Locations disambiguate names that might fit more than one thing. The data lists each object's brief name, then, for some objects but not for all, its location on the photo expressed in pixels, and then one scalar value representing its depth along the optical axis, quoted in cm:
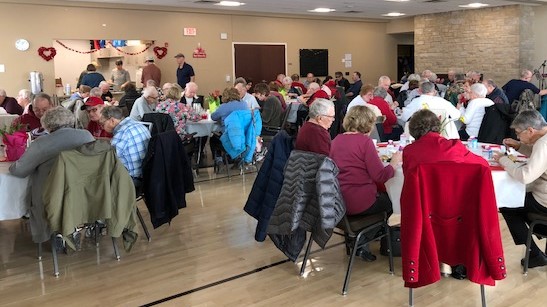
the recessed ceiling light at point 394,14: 1545
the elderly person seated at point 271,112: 825
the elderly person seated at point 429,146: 322
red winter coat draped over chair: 291
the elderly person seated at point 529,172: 342
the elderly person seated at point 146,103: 688
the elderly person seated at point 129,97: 1002
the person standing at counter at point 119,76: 1247
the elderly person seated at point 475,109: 635
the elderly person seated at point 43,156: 401
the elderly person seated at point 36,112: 581
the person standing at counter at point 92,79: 1114
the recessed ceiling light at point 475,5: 1341
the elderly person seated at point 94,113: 564
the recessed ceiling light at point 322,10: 1395
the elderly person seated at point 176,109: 682
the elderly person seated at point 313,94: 844
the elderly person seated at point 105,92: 917
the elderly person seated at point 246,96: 826
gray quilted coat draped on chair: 345
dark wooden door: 1420
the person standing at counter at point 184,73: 1238
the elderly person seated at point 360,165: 364
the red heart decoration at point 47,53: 1117
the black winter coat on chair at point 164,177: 460
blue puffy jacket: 671
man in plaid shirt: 466
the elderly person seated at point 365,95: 674
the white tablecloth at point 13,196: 405
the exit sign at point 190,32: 1307
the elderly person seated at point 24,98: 783
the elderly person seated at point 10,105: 813
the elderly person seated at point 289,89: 1106
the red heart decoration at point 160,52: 1270
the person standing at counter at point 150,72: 1231
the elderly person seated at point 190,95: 834
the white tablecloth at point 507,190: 357
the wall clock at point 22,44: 1090
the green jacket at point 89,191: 374
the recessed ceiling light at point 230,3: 1206
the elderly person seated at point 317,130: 394
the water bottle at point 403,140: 464
